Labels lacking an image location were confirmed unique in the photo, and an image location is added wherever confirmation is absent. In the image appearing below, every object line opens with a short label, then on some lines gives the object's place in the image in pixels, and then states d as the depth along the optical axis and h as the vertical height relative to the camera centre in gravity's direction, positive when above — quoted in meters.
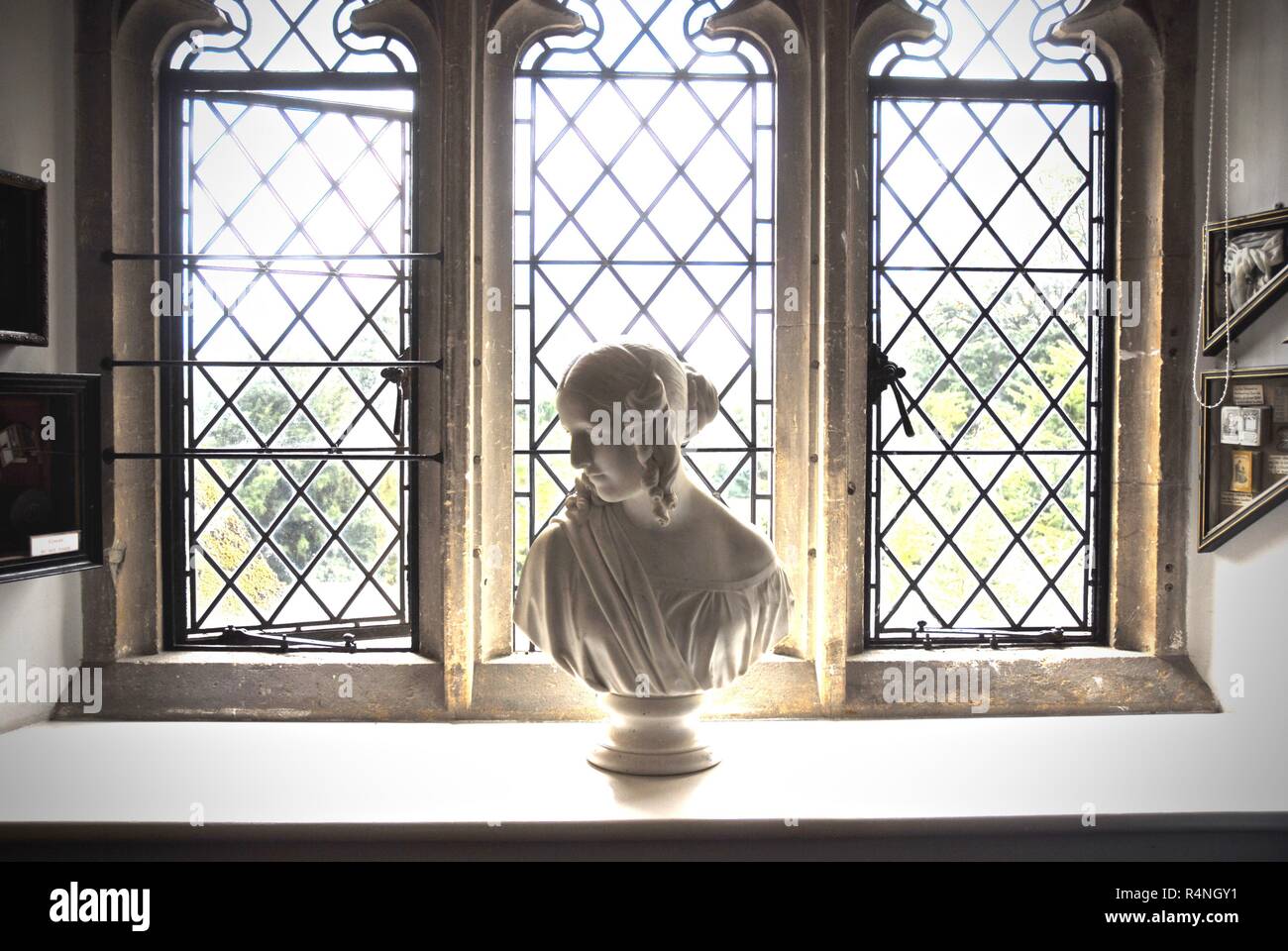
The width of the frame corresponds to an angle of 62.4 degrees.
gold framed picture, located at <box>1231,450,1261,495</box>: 2.87 -0.03
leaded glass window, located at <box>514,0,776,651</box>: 3.14 +0.63
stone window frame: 2.96 +0.22
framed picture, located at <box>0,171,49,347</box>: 2.73 +0.51
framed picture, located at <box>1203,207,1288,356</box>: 2.82 +0.51
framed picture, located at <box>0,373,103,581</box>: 2.71 -0.04
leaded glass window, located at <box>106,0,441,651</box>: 3.12 +0.31
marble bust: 2.44 -0.31
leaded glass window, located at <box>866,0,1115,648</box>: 3.20 +0.29
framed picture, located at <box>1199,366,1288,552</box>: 2.81 +0.00
